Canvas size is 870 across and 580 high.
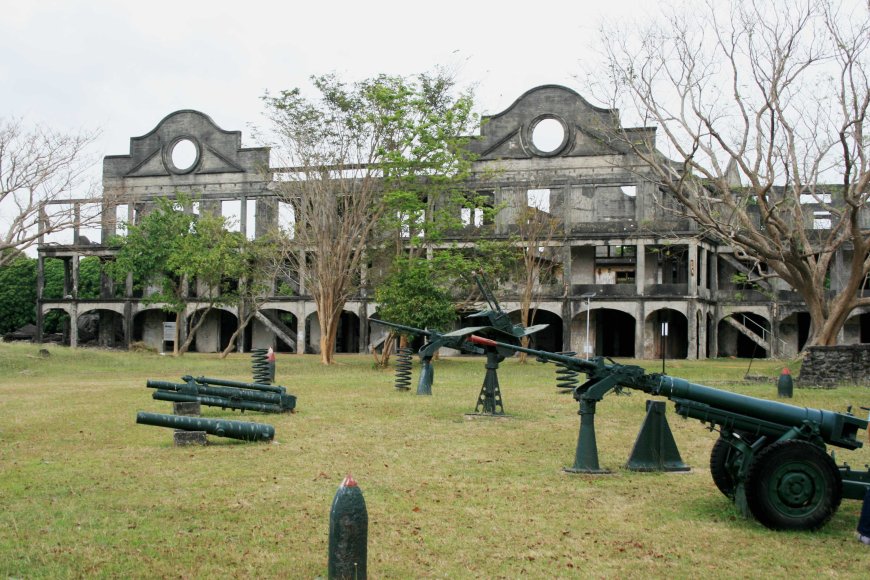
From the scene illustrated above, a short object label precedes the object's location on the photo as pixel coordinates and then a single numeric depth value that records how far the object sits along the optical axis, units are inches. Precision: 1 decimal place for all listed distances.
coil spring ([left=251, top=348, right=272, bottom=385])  882.1
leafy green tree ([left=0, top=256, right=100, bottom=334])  2128.4
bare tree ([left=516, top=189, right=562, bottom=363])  1465.3
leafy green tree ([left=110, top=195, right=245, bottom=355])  1451.8
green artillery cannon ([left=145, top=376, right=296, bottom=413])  573.3
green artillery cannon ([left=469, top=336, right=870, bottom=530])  306.5
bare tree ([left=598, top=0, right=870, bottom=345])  960.3
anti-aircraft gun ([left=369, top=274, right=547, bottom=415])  567.4
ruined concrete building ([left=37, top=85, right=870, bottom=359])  1654.8
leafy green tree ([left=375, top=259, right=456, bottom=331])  1223.5
